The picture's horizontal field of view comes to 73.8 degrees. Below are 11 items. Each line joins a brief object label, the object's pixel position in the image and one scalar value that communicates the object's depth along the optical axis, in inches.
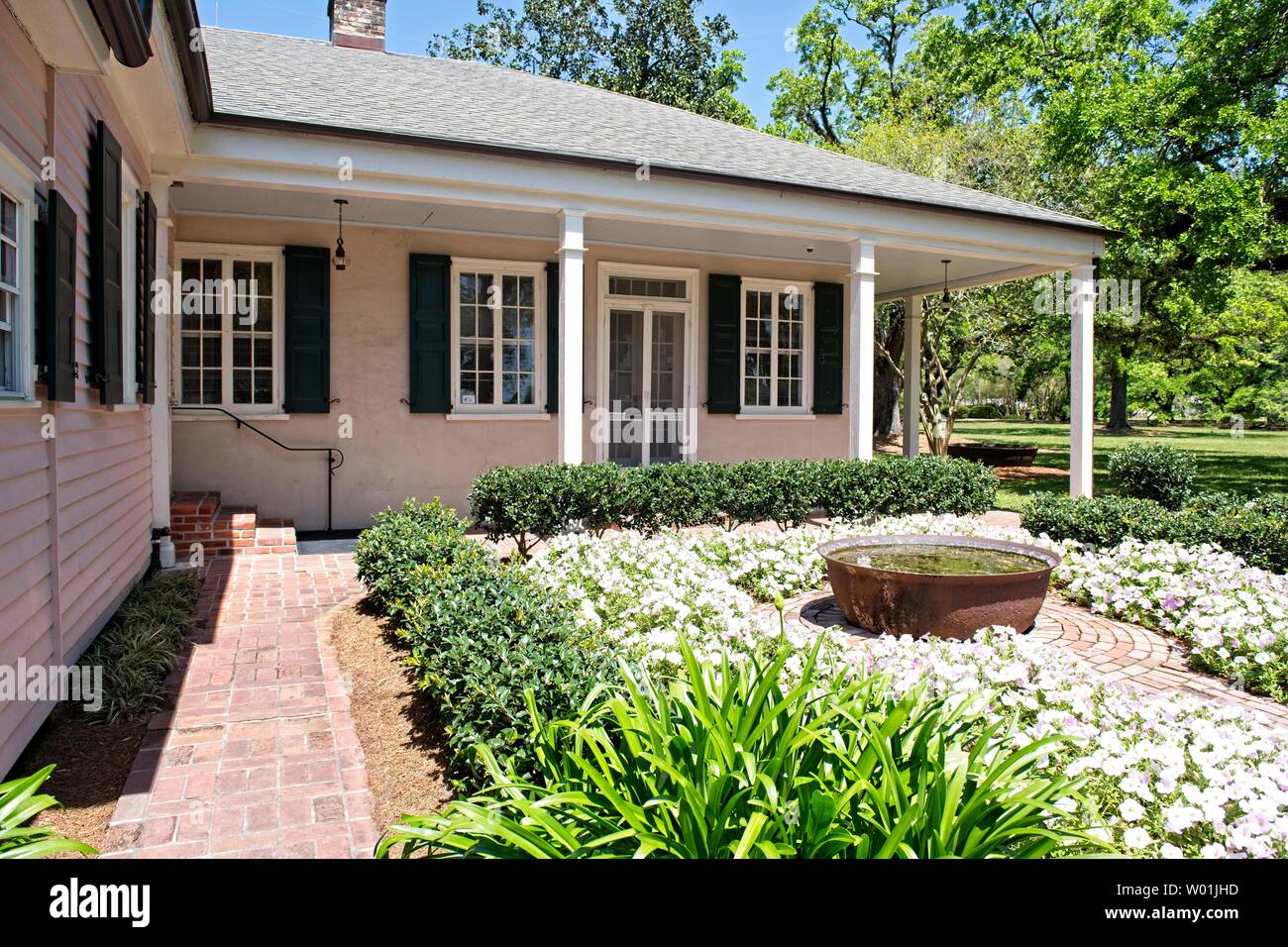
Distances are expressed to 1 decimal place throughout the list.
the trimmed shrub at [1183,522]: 260.4
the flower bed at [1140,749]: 97.2
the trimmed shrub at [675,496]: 304.0
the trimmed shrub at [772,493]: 321.4
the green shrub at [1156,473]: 411.2
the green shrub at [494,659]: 119.8
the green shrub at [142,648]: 162.1
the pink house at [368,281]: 155.7
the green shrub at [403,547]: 213.0
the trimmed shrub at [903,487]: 344.2
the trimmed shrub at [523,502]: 282.8
